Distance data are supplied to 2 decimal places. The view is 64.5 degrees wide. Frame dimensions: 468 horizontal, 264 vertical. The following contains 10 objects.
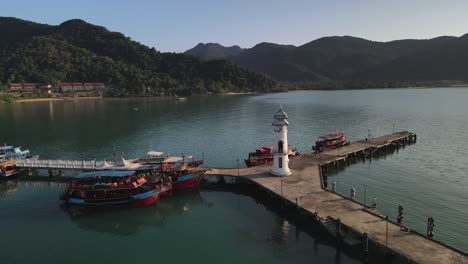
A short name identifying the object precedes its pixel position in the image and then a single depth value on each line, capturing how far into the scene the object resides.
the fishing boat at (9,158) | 53.56
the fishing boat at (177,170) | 47.09
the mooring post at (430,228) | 30.23
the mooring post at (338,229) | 31.71
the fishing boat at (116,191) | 42.34
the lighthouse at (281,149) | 45.19
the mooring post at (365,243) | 29.31
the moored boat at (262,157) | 54.41
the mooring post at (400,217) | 33.27
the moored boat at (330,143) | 64.91
